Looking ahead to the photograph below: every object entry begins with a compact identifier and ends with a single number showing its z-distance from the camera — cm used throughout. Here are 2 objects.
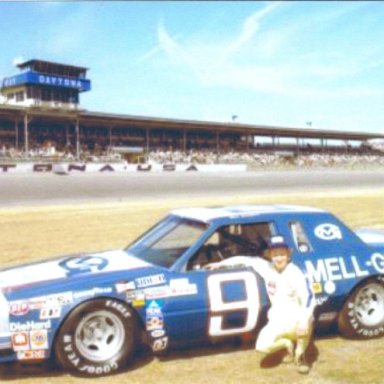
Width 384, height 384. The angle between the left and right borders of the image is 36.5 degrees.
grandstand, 4684
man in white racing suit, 470
